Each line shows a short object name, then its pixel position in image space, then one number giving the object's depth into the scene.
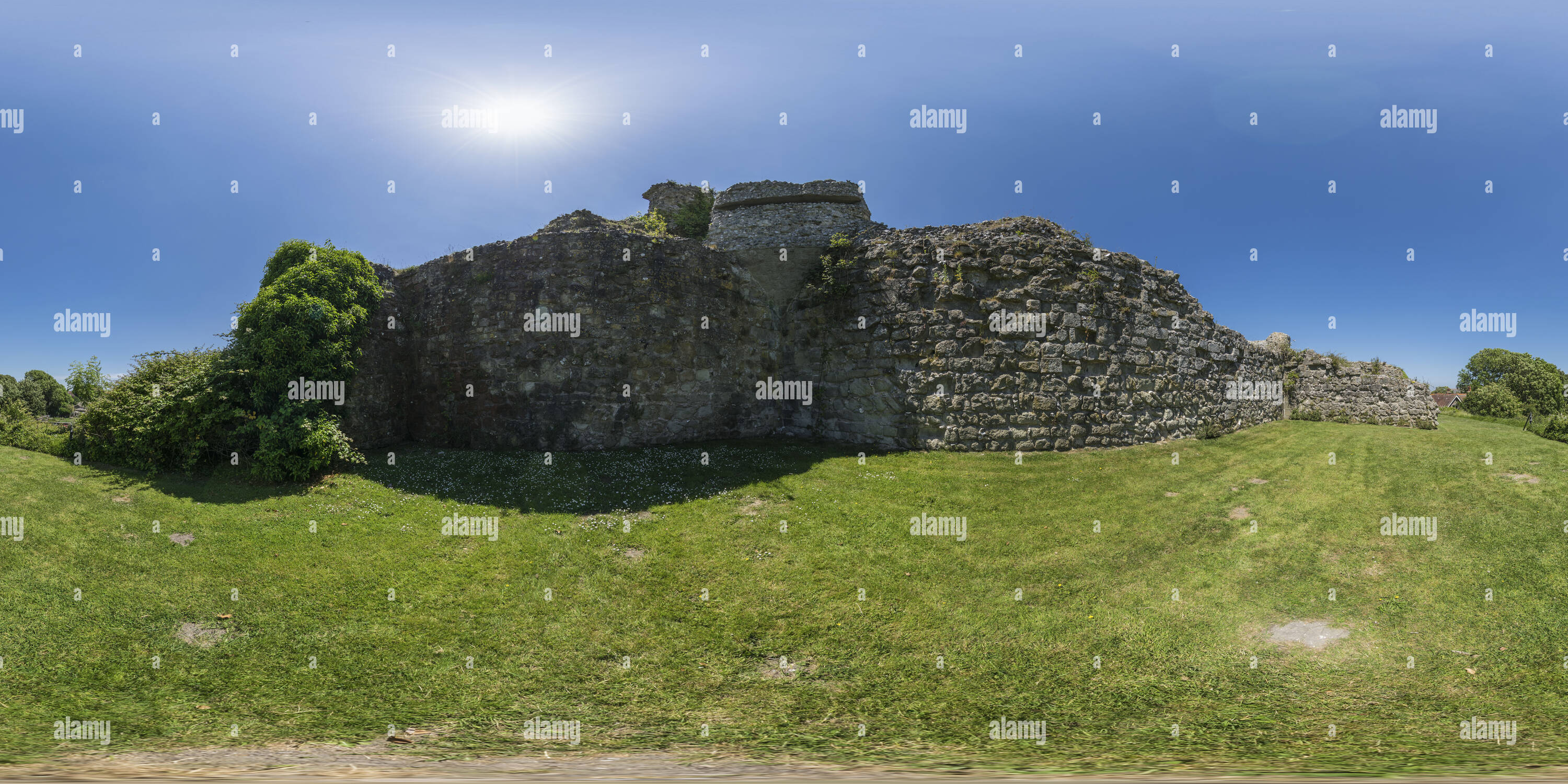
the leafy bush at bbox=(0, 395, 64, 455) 11.63
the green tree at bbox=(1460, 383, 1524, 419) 25.62
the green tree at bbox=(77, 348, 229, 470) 11.25
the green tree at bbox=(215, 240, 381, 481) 11.52
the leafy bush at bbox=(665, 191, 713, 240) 23.67
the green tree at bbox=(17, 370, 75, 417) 29.70
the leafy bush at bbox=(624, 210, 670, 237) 22.36
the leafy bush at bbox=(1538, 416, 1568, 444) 13.25
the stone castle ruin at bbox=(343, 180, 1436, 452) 13.76
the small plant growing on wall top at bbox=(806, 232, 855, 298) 15.28
